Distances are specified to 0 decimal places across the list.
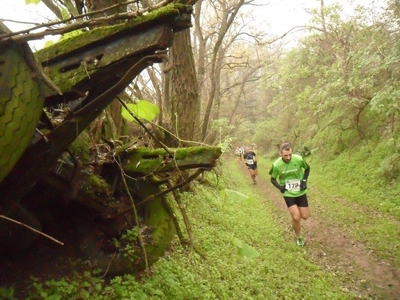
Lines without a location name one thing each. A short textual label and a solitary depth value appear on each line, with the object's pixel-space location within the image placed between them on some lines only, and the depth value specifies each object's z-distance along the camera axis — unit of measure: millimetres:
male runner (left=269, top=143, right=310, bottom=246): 7523
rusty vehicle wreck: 1960
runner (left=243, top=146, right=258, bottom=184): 17266
